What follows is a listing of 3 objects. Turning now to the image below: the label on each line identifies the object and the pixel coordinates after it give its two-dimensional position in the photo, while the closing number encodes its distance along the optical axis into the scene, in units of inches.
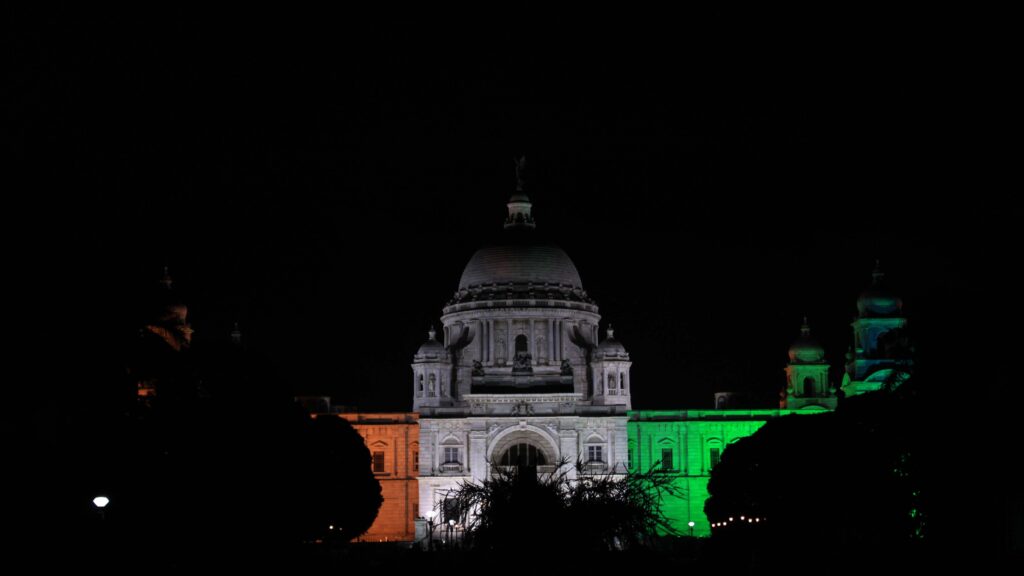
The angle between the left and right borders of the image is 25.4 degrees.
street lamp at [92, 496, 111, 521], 2522.1
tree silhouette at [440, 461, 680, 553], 2728.8
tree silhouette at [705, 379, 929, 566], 3191.4
